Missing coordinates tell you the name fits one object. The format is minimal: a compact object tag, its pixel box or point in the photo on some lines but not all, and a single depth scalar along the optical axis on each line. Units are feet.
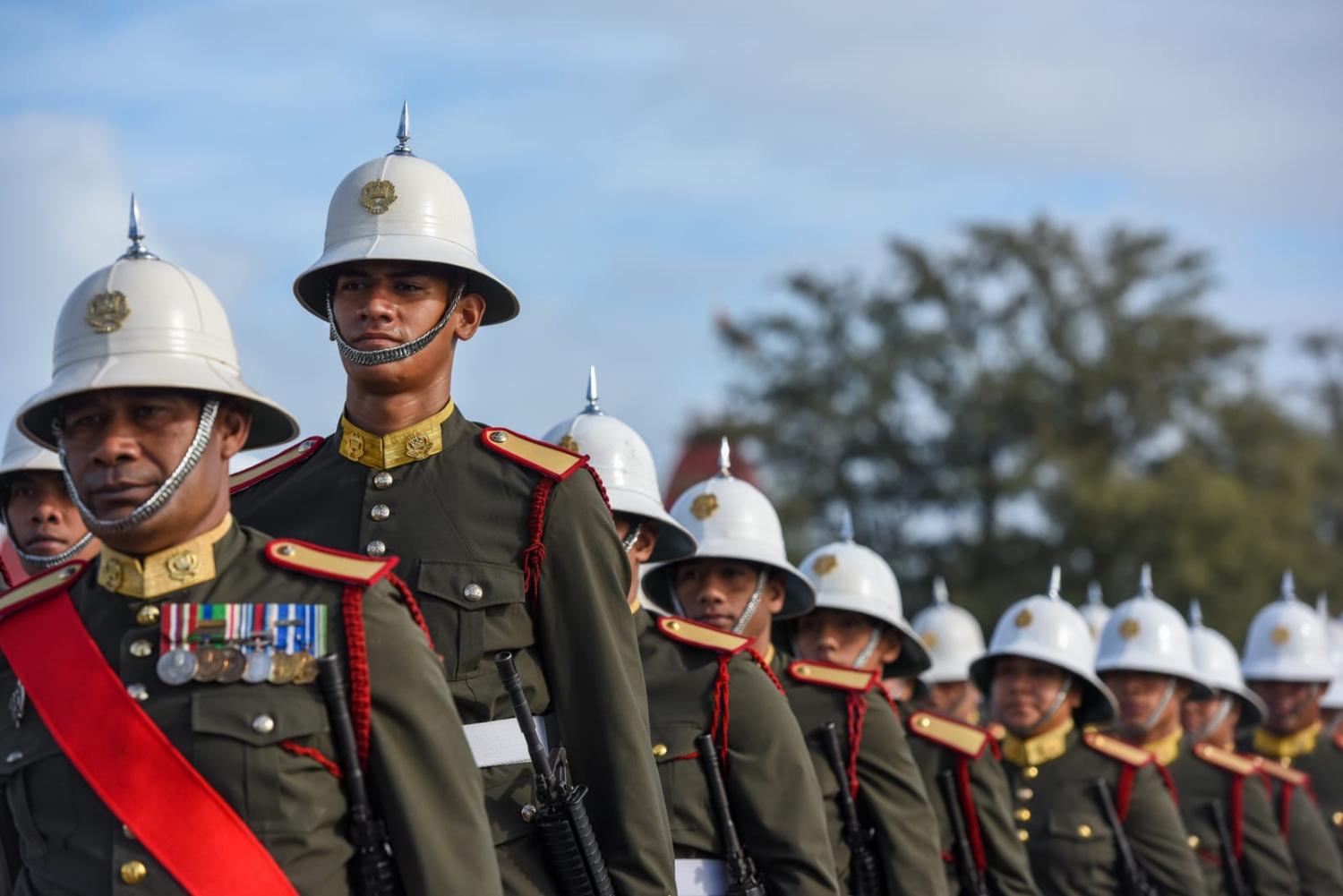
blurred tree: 221.46
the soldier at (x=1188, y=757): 79.20
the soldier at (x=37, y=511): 45.55
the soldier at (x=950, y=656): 90.79
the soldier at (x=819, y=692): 53.06
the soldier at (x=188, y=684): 26.09
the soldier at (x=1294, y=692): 98.73
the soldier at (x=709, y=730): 45.21
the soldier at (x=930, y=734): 59.52
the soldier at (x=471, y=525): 34.09
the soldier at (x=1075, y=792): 67.15
